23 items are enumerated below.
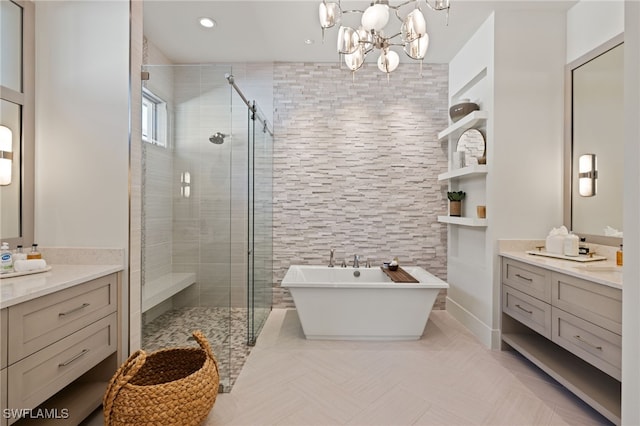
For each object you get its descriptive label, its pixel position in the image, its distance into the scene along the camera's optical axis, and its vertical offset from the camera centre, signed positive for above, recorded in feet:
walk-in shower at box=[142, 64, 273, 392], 6.63 +0.09
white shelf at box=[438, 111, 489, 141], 9.16 +2.89
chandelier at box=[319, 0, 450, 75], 5.67 +3.55
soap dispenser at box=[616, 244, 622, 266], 6.47 -0.93
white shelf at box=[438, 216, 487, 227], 9.07 -0.25
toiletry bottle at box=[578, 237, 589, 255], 7.47 -0.84
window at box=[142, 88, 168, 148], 6.47 +1.98
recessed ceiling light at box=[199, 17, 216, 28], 9.09 +5.69
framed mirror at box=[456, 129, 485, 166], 9.78 +2.27
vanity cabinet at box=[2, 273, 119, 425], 3.97 -2.08
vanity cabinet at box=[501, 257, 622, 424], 5.37 -2.36
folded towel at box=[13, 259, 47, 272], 5.07 -0.93
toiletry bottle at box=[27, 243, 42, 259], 5.52 -0.80
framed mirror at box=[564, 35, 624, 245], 7.20 +1.77
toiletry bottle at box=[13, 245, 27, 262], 5.28 -0.78
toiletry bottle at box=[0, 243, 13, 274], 4.98 -0.82
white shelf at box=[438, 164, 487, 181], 9.11 +1.33
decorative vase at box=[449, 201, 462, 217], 10.90 +0.18
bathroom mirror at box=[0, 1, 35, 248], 5.57 +1.65
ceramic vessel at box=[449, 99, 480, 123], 9.89 +3.43
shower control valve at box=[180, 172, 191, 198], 6.69 +0.57
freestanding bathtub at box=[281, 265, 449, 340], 8.86 -2.83
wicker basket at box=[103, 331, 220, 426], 4.64 -2.95
